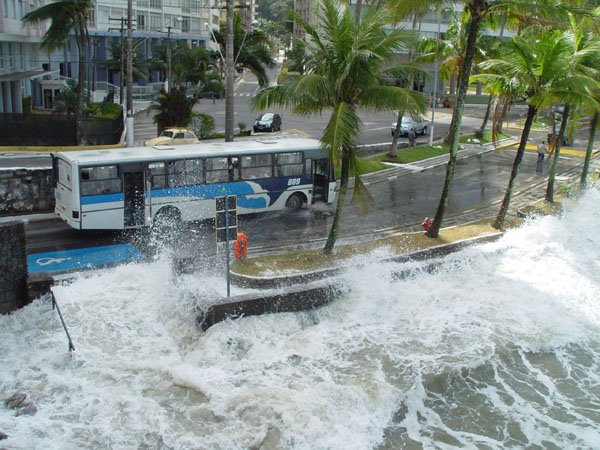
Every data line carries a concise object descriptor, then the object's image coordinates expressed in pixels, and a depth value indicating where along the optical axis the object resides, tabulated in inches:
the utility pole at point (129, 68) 1307.3
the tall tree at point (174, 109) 1368.1
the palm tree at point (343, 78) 574.9
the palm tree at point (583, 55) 720.3
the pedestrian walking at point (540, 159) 1320.1
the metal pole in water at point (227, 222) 506.0
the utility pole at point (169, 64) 1980.3
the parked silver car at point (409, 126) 1755.5
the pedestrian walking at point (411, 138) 1527.1
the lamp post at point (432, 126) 1467.5
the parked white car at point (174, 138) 1238.7
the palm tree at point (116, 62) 2328.6
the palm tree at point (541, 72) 711.7
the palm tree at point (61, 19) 1296.8
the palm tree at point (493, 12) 636.7
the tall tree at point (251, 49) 1608.0
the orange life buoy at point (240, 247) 636.1
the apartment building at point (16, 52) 1371.8
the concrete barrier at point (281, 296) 534.9
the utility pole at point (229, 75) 1053.8
